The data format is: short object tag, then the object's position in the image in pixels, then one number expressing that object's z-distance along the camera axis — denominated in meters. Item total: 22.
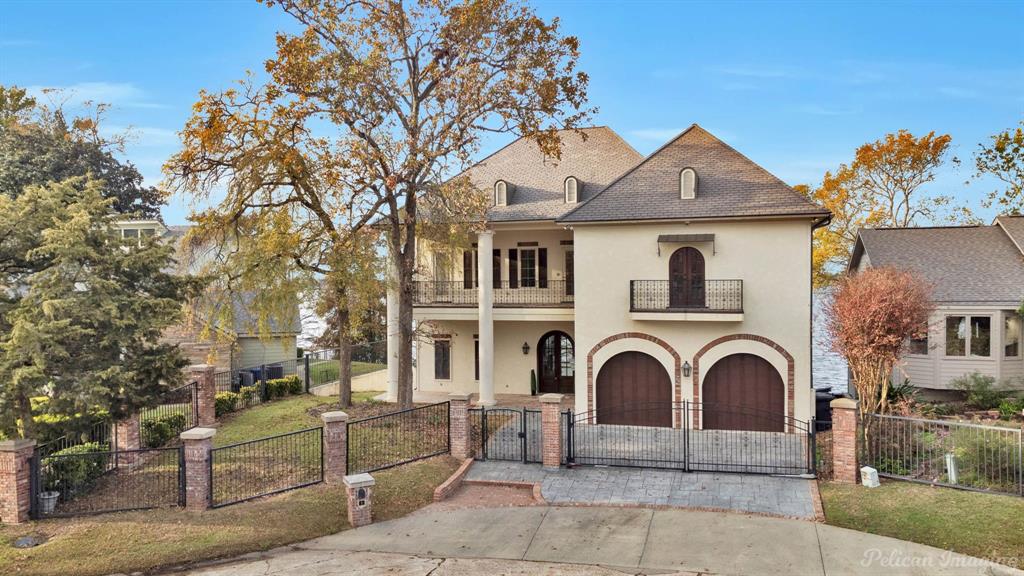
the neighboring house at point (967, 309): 19.34
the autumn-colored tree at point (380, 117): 15.20
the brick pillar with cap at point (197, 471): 11.10
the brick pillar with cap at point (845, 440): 12.07
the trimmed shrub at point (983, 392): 18.67
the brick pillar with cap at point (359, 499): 10.83
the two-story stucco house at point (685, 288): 16.42
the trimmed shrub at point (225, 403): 19.11
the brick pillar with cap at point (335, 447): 12.38
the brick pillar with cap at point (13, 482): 10.43
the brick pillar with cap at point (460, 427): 14.13
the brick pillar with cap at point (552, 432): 13.61
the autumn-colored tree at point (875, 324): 13.47
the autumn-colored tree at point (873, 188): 31.22
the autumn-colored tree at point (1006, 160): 28.52
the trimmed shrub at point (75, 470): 11.38
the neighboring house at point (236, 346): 24.23
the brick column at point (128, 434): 14.00
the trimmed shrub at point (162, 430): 15.49
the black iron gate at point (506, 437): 14.29
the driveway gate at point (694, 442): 13.38
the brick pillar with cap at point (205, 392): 17.84
